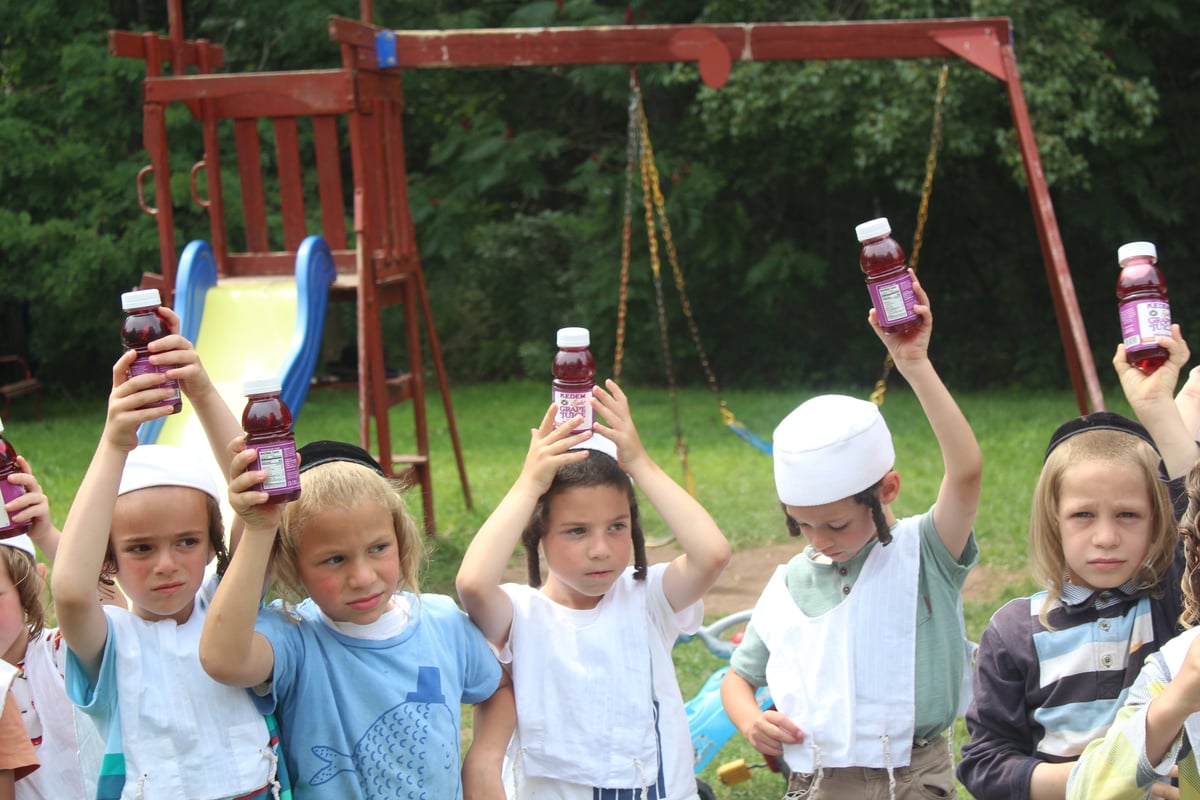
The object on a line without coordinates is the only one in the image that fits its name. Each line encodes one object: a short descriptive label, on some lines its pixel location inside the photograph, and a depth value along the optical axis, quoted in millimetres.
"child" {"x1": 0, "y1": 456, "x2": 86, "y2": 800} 2562
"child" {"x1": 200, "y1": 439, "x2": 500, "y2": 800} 2463
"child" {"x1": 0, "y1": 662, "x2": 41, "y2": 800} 2262
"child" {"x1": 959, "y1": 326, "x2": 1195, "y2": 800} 2482
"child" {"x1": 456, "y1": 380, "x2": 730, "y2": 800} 2639
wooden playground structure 6812
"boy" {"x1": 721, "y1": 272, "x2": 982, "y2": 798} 2664
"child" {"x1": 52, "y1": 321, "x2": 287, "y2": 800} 2334
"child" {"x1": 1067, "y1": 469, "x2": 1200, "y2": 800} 1956
